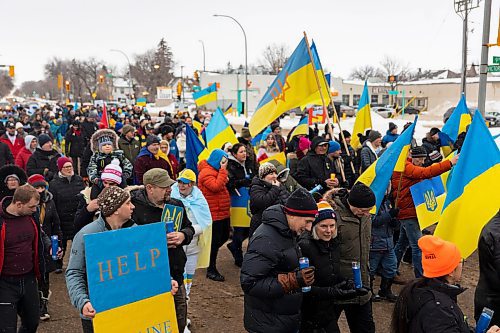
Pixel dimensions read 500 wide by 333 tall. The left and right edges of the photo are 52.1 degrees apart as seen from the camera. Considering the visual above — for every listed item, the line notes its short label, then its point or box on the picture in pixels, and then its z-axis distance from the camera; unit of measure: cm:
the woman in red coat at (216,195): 681
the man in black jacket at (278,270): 346
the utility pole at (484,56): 1090
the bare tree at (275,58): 9144
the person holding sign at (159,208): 406
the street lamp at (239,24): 3728
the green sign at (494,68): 1015
